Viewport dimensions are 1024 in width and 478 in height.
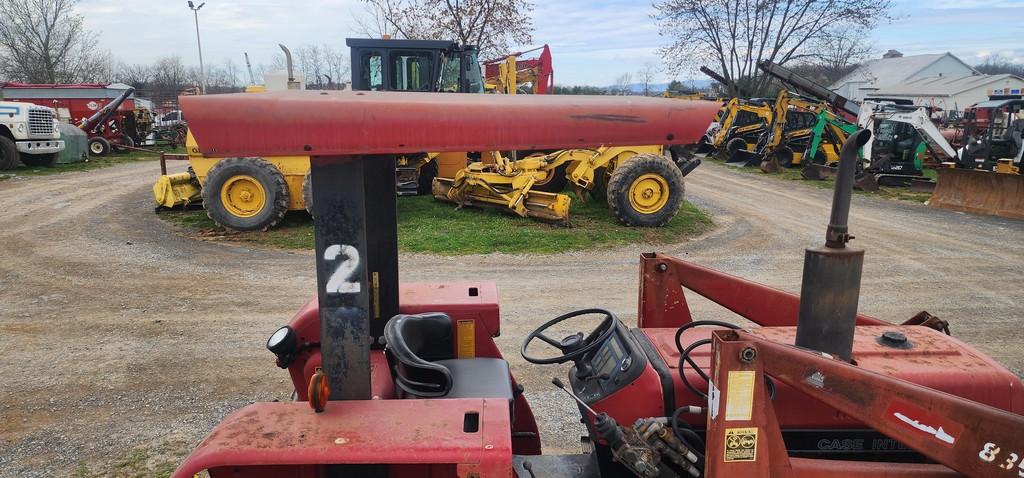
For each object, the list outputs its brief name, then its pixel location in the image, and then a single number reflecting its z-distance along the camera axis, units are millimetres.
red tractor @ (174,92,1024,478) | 1796
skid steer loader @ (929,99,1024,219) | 12453
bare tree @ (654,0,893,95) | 32125
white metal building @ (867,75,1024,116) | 45531
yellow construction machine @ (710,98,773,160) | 22703
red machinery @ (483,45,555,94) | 17578
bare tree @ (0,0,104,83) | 34906
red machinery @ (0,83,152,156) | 24047
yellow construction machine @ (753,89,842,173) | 20812
